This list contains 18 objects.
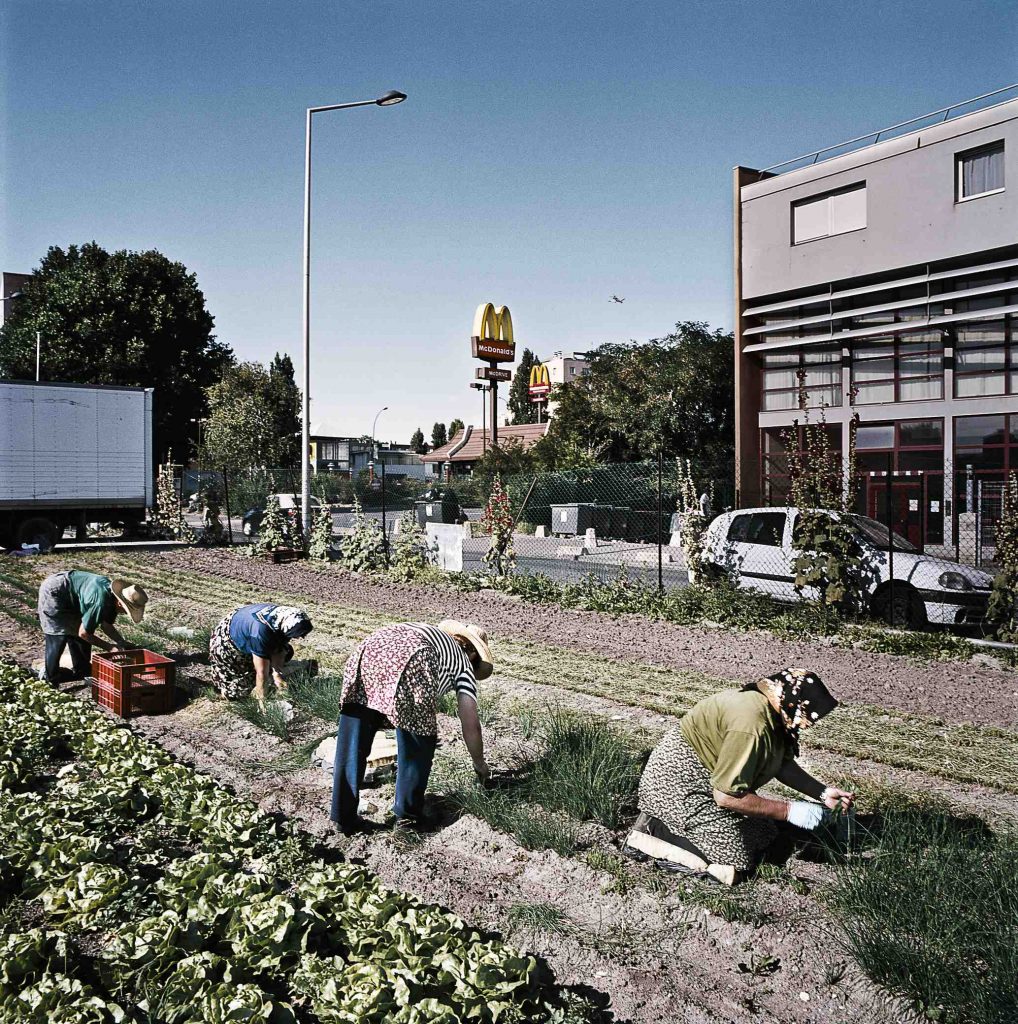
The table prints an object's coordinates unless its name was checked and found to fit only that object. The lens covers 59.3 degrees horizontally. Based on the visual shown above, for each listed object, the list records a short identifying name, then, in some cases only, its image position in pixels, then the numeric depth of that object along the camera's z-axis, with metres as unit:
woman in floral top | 4.75
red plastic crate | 7.39
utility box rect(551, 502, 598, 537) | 27.08
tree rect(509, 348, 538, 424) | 104.19
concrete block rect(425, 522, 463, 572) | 17.17
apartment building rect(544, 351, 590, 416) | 123.94
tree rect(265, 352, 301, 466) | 46.50
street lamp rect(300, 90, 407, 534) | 20.86
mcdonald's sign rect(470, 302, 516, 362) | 47.59
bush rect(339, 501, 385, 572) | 18.06
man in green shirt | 8.37
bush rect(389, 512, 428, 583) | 16.89
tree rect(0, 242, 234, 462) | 43.31
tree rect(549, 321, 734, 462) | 31.34
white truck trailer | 22.52
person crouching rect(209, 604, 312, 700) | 7.20
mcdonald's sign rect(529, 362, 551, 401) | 84.75
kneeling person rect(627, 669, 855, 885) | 4.07
